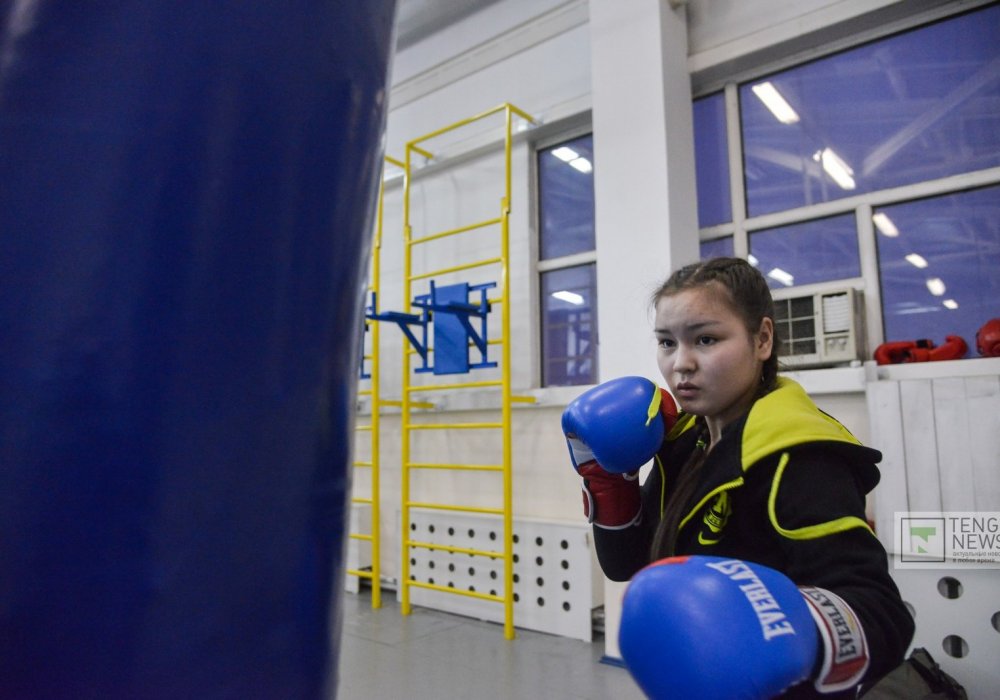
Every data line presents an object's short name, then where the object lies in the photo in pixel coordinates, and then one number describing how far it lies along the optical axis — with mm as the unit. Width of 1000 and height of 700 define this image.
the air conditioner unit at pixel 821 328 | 2537
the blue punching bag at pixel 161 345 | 454
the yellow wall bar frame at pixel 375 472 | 3514
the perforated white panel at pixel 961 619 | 2029
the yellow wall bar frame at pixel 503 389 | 3033
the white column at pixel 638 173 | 2730
